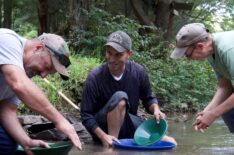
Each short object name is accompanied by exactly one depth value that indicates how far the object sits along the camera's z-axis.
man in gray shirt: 3.02
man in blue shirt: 4.98
